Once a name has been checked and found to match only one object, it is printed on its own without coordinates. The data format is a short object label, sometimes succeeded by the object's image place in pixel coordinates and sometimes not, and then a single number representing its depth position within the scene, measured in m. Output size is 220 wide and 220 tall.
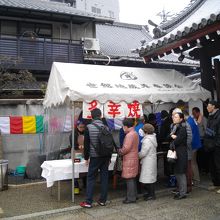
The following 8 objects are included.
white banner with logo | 5.87
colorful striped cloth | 8.84
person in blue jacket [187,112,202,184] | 6.04
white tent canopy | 5.56
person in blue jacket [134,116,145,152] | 5.80
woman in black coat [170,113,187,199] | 5.20
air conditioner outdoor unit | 14.04
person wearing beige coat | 5.37
